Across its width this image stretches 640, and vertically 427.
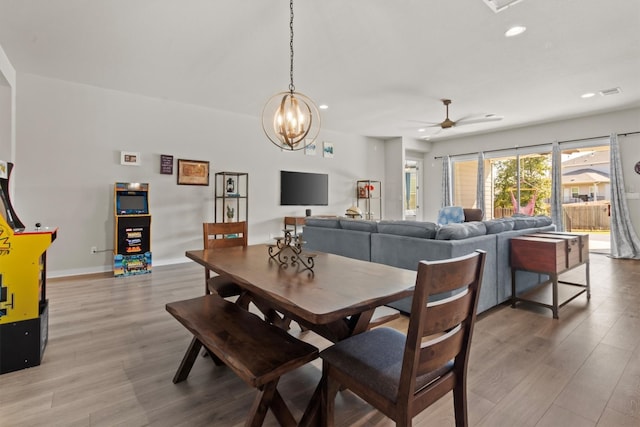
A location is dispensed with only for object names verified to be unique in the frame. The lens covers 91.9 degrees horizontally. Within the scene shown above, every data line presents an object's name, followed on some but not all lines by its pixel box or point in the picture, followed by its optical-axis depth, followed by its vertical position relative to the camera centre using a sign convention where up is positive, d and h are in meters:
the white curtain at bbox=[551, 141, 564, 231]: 6.38 +0.57
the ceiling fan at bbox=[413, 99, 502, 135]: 5.82 +1.96
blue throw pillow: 6.25 +0.06
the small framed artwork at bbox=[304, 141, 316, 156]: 6.85 +1.54
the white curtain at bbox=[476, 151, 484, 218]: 7.62 +0.83
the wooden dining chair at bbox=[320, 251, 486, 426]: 0.99 -0.56
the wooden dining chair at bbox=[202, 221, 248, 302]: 2.32 -0.21
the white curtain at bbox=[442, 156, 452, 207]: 8.32 +0.97
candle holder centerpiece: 1.87 -0.25
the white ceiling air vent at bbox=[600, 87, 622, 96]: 4.63 +1.92
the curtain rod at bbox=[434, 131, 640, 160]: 5.67 +1.57
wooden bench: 1.21 -0.56
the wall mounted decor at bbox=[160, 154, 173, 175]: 5.02 +0.90
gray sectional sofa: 2.71 -0.24
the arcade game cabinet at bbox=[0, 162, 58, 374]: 1.91 -0.49
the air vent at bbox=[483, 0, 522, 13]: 2.59 +1.81
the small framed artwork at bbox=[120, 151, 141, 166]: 4.68 +0.93
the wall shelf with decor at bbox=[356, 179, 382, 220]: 7.80 +0.53
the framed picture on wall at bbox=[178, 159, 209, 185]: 5.20 +0.81
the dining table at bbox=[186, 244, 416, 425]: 1.16 -0.30
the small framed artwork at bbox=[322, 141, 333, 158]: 7.18 +1.62
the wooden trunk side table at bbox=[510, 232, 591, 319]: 2.87 -0.41
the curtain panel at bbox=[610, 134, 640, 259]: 5.59 -0.04
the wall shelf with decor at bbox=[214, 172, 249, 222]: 5.59 +0.40
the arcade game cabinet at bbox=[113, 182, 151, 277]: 4.31 -0.16
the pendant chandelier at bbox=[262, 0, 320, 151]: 2.46 +0.78
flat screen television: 6.49 +0.66
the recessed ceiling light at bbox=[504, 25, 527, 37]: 2.97 +1.83
